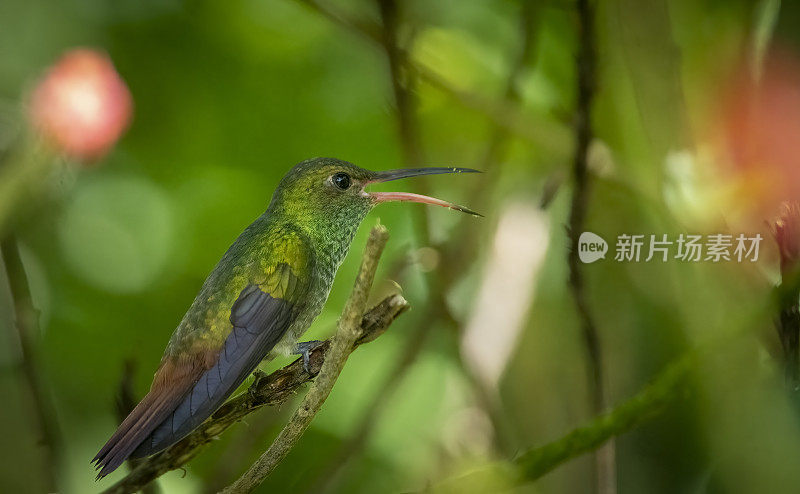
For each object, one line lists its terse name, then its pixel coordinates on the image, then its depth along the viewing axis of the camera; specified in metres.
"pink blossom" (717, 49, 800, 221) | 2.44
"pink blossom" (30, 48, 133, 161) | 2.41
